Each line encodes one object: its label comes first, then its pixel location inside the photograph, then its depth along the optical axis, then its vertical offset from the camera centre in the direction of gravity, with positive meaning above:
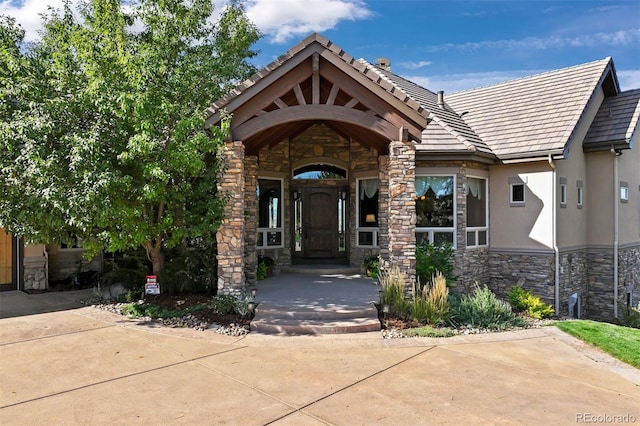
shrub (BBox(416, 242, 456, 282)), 8.82 -1.06
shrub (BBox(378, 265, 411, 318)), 7.39 -1.48
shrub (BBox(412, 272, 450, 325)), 7.20 -1.64
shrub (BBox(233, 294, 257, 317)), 7.23 -1.63
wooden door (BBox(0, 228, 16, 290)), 10.05 -1.08
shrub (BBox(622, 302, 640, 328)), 10.65 -2.78
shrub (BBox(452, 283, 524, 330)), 7.30 -1.86
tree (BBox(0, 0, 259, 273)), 6.54 +1.32
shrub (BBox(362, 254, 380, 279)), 10.48 -1.31
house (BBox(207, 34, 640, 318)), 7.88 +0.83
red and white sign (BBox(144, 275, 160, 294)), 7.75 -1.32
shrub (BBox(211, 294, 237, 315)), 7.40 -1.62
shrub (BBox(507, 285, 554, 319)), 9.10 -2.09
